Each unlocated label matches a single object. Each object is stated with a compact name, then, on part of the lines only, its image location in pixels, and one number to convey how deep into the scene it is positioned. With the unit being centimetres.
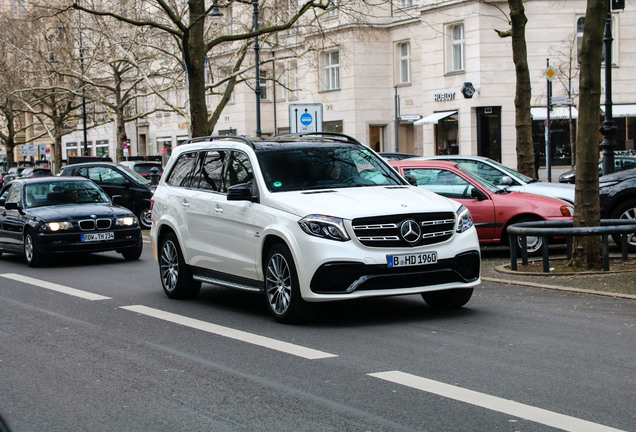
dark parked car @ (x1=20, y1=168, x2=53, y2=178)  4823
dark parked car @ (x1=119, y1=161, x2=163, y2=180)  3336
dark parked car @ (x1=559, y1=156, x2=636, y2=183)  3378
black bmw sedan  1634
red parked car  1551
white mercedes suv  898
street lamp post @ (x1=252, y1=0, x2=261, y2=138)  3368
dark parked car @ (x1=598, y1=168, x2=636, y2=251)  1574
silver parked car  1670
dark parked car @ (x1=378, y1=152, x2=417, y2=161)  2633
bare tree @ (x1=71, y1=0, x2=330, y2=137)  2675
